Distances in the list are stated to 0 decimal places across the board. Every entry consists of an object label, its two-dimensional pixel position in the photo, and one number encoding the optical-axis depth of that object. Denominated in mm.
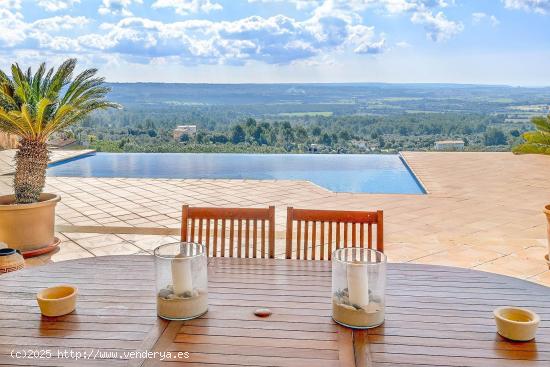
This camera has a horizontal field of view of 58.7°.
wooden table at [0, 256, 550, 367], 1101
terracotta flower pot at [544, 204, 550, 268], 3155
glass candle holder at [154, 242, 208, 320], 1275
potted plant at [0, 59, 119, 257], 3365
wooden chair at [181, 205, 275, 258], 1868
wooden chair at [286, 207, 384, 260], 1817
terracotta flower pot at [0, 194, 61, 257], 3355
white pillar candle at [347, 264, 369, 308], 1219
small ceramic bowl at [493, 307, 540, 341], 1156
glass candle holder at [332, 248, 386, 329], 1223
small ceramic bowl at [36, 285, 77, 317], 1295
